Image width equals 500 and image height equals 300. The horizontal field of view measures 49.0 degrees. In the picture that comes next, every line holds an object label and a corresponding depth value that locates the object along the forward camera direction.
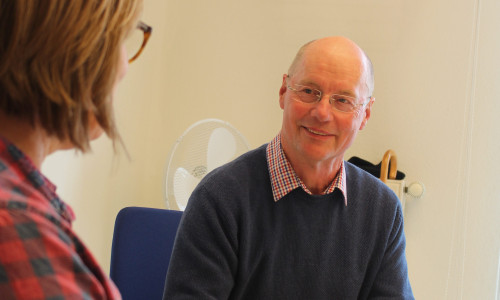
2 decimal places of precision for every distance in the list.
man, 1.42
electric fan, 2.36
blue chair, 1.75
